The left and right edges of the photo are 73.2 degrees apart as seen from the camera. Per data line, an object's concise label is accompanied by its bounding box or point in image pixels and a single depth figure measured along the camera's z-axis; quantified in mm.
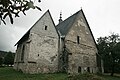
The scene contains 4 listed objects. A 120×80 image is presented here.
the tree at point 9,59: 27619
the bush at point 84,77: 8168
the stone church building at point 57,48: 10820
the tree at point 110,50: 13595
